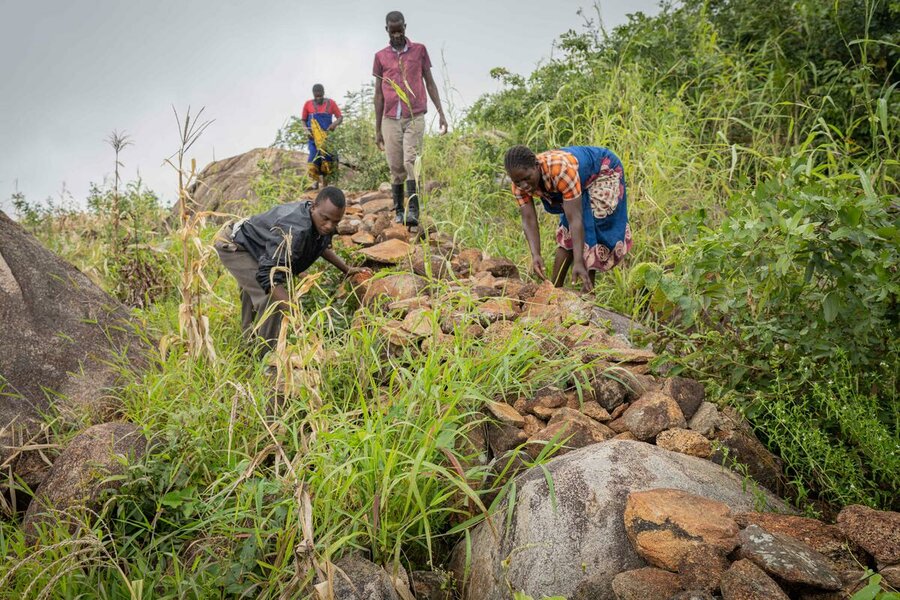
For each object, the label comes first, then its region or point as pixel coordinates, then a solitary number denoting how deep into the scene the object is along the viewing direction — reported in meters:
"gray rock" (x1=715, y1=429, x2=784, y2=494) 2.64
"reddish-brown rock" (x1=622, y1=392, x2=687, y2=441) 2.75
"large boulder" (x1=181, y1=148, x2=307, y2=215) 10.56
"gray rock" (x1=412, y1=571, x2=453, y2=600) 2.30
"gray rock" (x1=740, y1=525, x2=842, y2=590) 1.81
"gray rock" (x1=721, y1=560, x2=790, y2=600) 1.77
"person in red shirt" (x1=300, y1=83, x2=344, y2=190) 9.12
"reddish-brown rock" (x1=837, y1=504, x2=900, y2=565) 1.94
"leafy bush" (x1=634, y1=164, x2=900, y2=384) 2.52
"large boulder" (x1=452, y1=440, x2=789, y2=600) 2.15
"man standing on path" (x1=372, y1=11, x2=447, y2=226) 6.45
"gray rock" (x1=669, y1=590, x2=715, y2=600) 1.80
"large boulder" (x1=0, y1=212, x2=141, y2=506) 3.47
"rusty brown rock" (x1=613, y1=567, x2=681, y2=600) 1.91
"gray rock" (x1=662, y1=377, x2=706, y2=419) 2.87
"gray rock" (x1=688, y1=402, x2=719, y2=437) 2.75
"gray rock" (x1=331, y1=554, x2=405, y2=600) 2.12
